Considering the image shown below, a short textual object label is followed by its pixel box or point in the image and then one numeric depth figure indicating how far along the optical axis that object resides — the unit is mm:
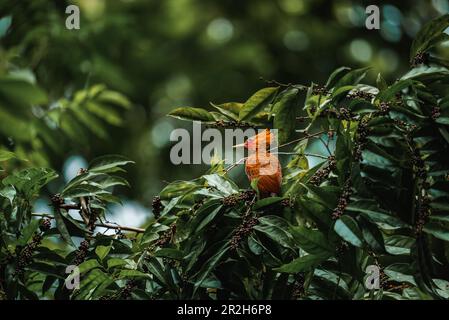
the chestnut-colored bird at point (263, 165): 2543
